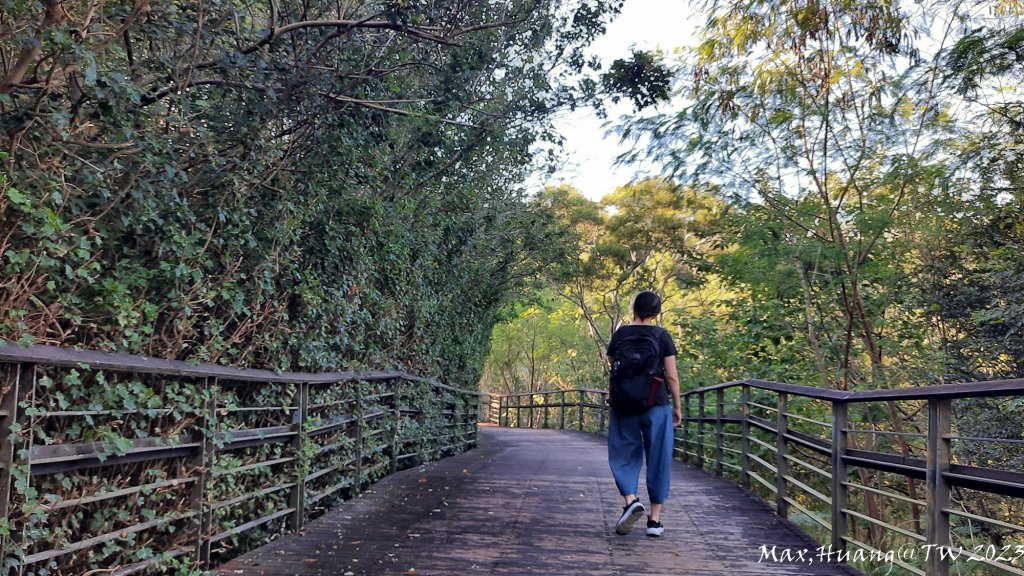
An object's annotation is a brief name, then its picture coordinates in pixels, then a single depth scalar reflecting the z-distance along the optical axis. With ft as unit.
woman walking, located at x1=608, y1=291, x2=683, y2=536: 16.66
